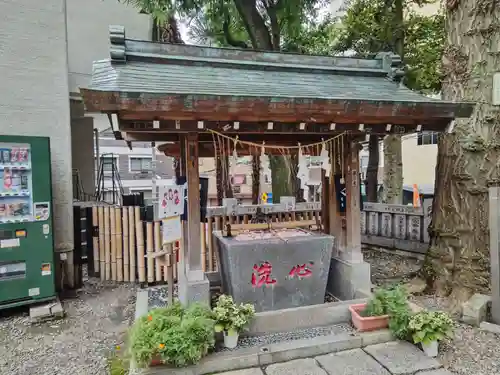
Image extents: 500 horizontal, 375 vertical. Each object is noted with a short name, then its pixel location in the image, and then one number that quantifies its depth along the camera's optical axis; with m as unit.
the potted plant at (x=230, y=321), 3.96
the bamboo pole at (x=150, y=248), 7.04
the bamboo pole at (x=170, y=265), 4.40
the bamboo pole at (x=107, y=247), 7.08
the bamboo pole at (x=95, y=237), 7.08
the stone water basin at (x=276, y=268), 4.82
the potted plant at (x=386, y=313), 4.19
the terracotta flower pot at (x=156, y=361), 3.57
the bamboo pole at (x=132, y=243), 7.09
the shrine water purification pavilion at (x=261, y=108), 3.92
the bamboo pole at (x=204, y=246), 7.32
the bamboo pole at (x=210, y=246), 7.19
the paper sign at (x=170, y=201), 4.10
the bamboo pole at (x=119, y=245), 7.09
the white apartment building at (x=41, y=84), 6.08
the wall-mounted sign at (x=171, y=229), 4.16
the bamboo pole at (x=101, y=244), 7.08
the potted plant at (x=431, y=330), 3.91
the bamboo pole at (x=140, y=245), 7.02
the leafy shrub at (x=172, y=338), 3.47
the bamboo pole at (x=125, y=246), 7.10
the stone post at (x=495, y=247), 4.71
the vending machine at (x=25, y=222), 5.43
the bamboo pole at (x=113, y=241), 7.08
